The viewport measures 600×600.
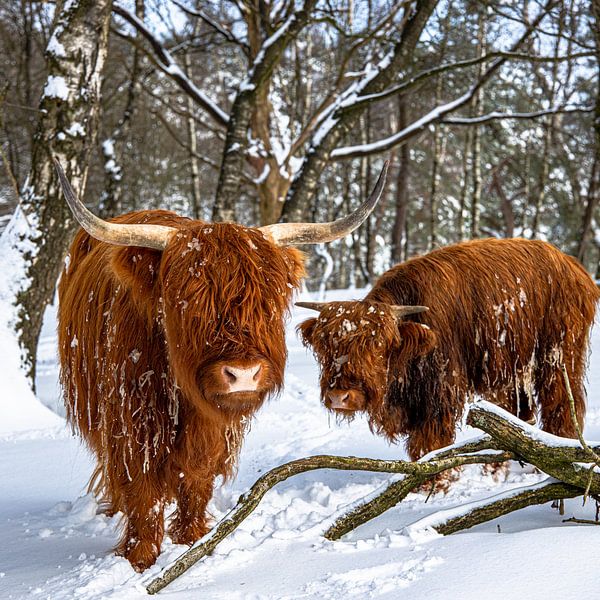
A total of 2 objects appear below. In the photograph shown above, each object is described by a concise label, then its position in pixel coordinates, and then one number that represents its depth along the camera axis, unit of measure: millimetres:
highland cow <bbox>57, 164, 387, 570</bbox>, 2725
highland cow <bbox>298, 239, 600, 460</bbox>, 4207
